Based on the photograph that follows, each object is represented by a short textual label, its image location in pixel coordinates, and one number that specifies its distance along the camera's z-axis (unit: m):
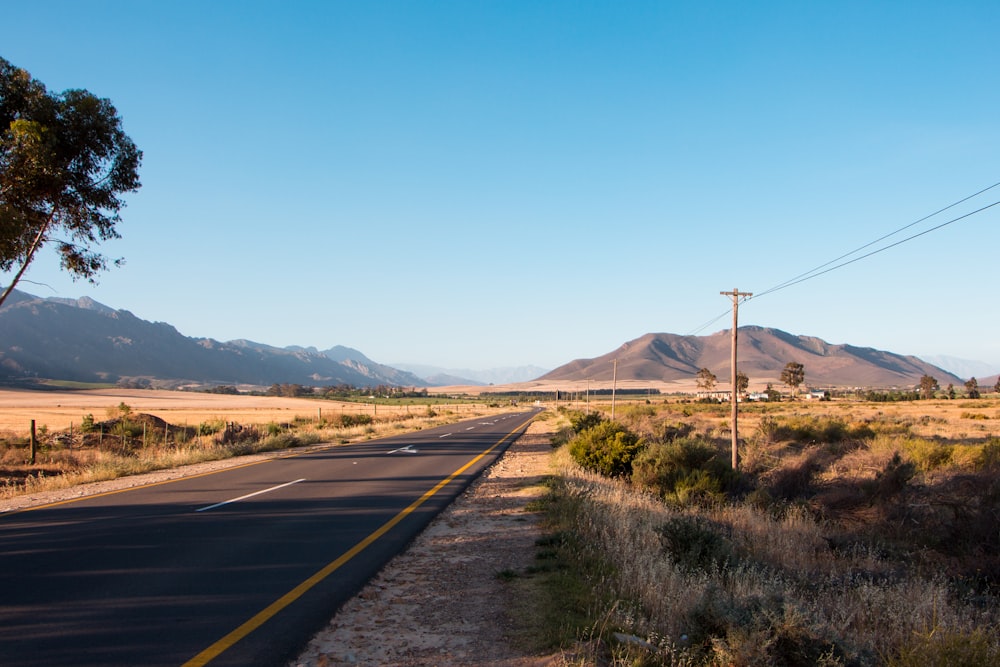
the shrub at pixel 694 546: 8.58
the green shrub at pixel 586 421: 28.31
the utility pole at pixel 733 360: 24.20
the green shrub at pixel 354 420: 48.31
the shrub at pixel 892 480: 14.44
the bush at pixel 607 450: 19.23
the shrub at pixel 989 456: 15.43
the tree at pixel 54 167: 15.98
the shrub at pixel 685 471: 16.77
